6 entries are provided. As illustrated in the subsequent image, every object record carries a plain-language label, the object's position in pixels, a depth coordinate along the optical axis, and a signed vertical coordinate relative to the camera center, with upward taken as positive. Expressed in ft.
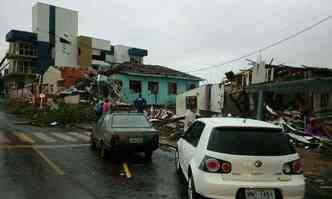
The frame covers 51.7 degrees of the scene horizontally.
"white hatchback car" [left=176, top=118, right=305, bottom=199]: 17.17 -3.23
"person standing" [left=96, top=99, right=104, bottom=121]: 62.75 -1.49
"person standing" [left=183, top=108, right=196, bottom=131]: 44.45 -2.21
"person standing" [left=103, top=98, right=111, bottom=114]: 59.57 -1.14
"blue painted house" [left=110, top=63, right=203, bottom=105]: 115.14 +6.61
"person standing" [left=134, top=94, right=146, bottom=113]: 70.58 -0.74
